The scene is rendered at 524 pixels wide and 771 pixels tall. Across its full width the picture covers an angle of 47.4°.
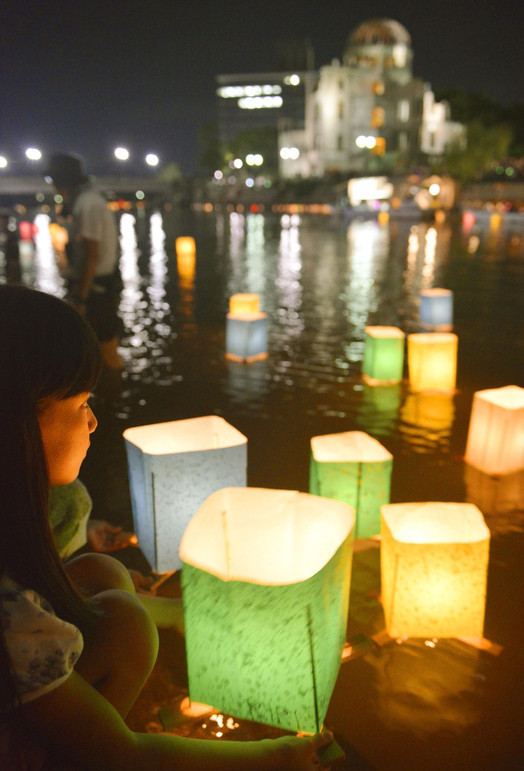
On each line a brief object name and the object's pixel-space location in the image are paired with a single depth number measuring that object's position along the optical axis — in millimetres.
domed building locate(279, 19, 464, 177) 80312
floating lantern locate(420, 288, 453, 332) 8672
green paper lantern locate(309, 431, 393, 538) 3199
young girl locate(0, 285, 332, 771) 1115
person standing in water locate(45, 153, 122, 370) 5637
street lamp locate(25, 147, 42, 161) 31141
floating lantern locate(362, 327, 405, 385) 6113
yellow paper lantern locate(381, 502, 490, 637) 2480
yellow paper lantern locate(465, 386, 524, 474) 4109
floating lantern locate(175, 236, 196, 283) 14445
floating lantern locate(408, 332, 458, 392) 5879
